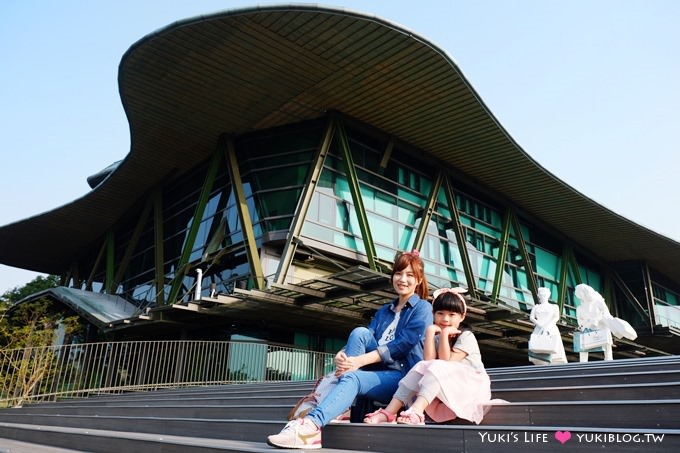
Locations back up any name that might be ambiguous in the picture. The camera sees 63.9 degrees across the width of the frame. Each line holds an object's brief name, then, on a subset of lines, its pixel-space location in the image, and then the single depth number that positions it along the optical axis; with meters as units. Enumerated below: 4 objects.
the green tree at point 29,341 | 12.76
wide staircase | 2.84
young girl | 3.54
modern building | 14.64
